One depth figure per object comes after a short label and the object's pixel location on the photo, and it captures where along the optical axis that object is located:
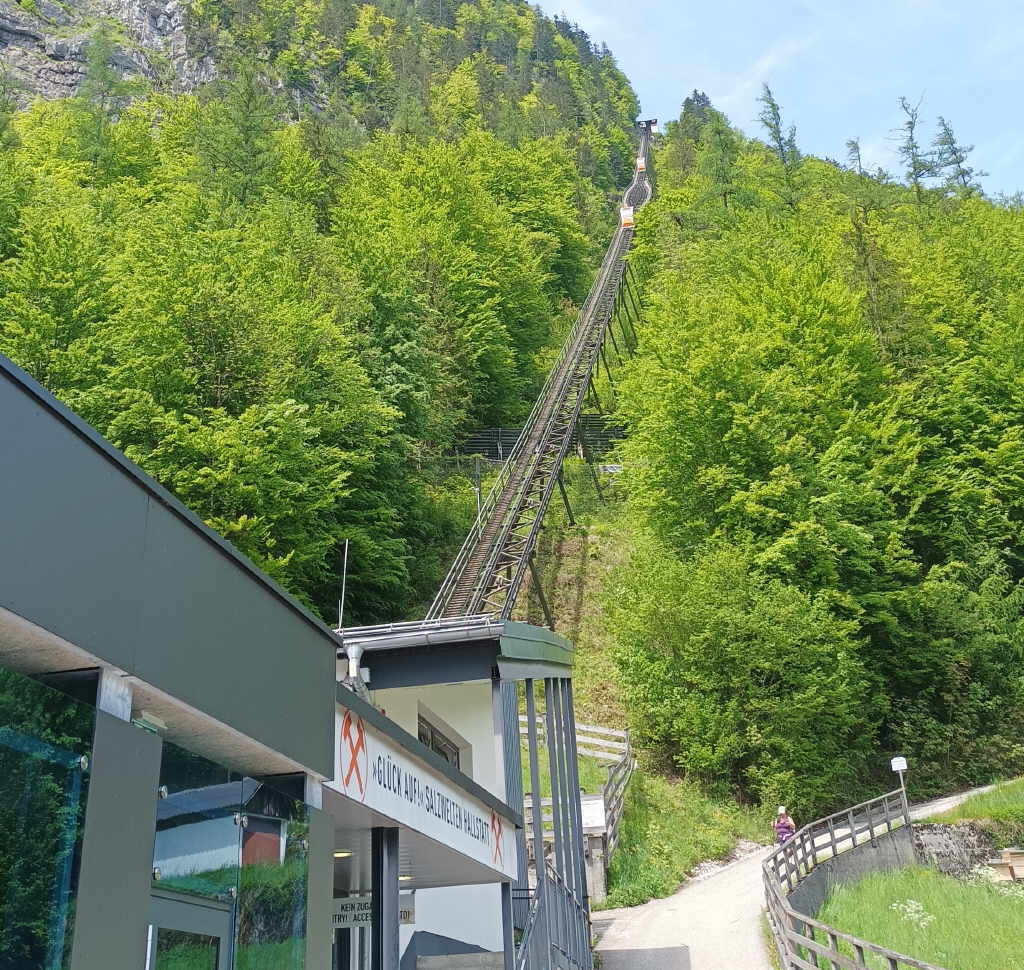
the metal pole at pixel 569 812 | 14.34
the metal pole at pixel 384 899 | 8.92
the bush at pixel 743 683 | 25.14
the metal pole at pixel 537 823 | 12.26
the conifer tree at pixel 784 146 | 52.62
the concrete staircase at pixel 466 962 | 11.51
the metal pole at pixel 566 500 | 37.97
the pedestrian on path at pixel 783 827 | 22.00
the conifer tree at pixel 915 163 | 51.25
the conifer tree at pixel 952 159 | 53.59
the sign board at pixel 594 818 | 19.61
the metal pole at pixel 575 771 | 15.02
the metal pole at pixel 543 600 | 31.34
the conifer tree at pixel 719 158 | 54.91
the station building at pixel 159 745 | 4.21
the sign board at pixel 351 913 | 10.45
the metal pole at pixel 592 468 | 41.22
